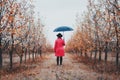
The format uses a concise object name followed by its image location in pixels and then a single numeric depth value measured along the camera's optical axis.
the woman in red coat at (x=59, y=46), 8.91
